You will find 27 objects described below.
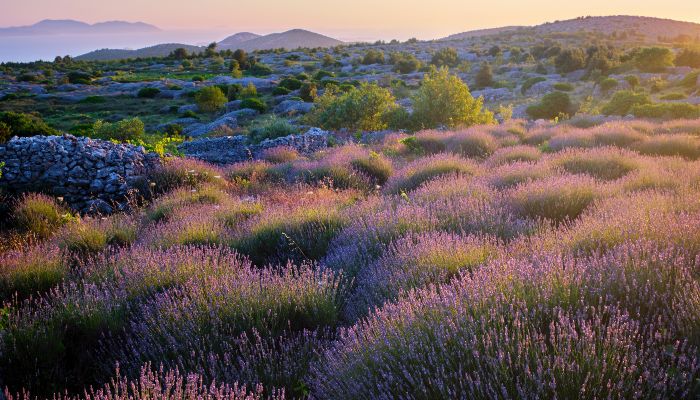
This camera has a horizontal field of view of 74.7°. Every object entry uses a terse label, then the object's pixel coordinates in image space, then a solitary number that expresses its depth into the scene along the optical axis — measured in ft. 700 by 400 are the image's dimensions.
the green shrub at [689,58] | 105.50
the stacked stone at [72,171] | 29.94
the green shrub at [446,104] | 52.60
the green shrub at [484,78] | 118.21
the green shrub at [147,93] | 127.54
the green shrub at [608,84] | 91.91
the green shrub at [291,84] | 127.24
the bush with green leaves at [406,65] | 157.79
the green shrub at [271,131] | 50.00
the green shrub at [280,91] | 120.57
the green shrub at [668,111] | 49.18
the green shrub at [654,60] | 103.40
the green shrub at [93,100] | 122.01
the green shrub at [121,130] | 70.79
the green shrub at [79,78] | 153.07
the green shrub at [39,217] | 22.62
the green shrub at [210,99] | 101.19
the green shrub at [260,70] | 170.75
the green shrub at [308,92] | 110.42
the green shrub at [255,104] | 100.83
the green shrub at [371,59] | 182.70
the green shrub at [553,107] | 76.79
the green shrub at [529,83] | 104.83
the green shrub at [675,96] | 70.95
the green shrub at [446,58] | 168.64
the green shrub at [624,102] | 60.03
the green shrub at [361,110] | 55.26
